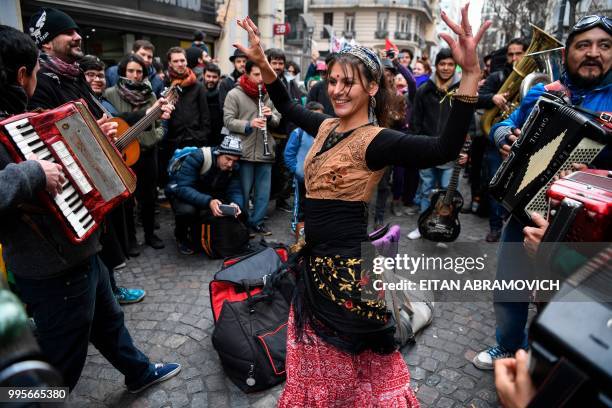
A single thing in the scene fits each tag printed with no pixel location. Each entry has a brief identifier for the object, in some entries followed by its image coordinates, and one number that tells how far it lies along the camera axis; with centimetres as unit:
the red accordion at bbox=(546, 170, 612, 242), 147
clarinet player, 495
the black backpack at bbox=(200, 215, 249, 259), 446
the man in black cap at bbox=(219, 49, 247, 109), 599
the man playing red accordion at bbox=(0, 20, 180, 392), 158
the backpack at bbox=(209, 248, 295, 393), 266
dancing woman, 184
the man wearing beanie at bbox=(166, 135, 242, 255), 443
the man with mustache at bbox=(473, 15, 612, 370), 216
